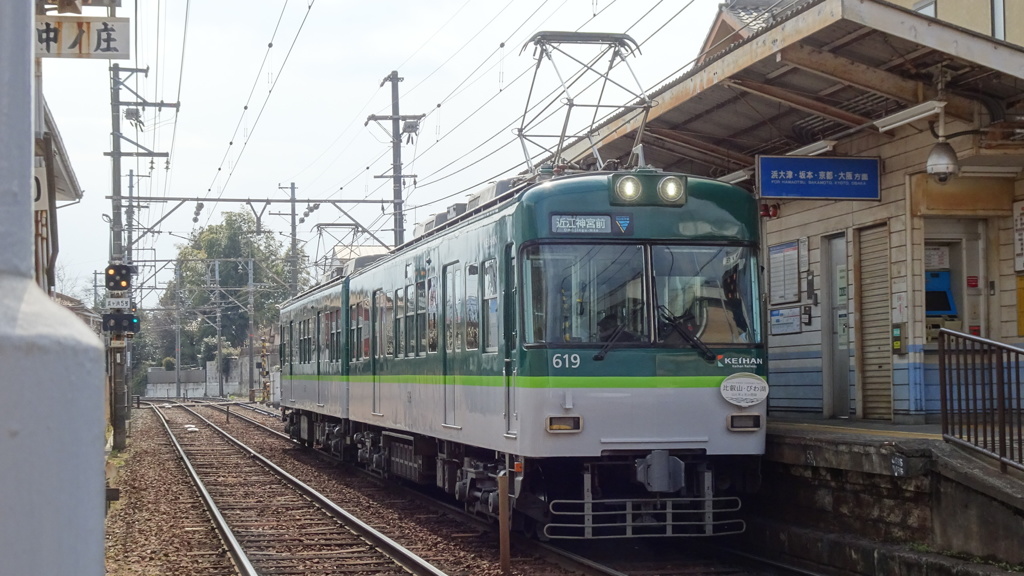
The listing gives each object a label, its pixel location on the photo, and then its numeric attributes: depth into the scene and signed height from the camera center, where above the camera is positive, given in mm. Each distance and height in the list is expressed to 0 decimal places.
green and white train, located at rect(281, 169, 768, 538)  9555 -174
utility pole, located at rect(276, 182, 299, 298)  41175 +2571
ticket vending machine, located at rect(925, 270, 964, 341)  12336 +239
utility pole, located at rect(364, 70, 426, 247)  29031 +4924
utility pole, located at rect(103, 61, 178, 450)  23938 +2215
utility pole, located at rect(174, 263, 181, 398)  68406 -1290
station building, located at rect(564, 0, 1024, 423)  10766 +1550
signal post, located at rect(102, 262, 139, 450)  22734 +317
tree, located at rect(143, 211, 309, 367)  77812 +3931
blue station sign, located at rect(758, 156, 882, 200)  11969 +1526
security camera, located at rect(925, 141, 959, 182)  10852 +1476
